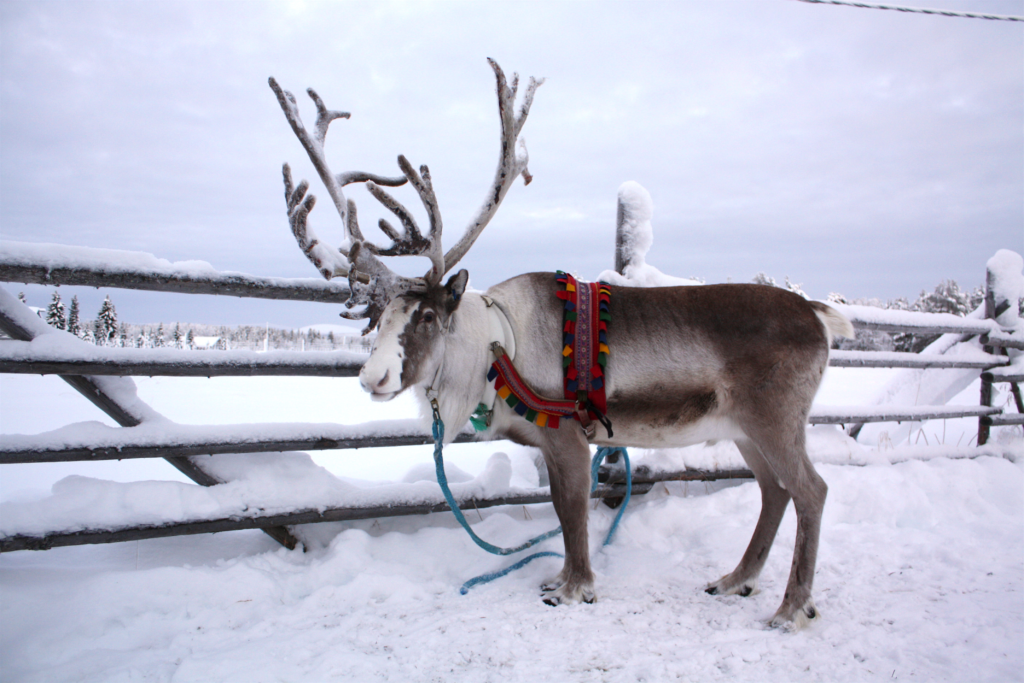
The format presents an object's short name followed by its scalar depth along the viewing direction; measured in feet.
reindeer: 8.13
